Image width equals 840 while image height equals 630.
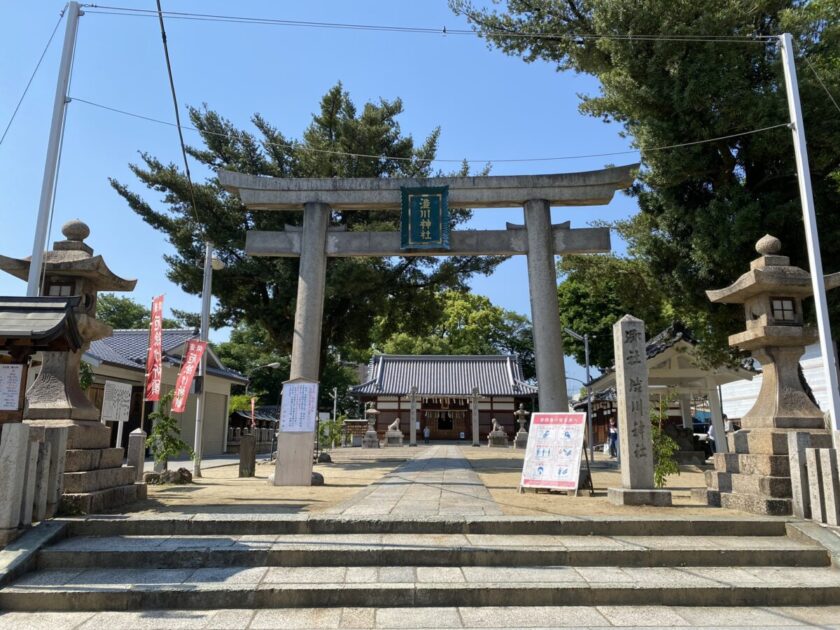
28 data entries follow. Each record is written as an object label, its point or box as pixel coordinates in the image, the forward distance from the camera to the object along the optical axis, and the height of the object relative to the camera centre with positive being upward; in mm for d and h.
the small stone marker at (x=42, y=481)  5883 -736
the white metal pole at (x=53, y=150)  7512 +3813
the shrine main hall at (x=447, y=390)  36625 +1629
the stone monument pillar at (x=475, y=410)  33375 +343
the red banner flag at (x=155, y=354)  11672 +1202
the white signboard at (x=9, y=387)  6109 +244
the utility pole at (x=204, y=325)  12227 +1964
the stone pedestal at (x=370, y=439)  30062 -1292
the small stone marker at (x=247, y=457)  12555 -970
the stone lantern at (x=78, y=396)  6758 +184
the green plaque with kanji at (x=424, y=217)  11094 +3854
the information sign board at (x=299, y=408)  10023 +97
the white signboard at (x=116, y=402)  10031 +169
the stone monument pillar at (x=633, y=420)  7597 -29
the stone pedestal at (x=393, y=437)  32969 -1283
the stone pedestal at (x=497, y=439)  31969 -1280
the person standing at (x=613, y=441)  23844 -984
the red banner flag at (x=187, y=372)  12305 +867
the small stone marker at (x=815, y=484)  6160 -699
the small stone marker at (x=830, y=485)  5977 -688
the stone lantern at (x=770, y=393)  6977 +344
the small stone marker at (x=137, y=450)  9875 -667
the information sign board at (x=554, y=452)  8758 -553
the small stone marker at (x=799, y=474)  6379 -607
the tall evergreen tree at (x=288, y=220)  17125 +5893
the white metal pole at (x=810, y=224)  8141 +2987
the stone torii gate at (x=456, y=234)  10633 +3564
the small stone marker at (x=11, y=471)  5410 -581
